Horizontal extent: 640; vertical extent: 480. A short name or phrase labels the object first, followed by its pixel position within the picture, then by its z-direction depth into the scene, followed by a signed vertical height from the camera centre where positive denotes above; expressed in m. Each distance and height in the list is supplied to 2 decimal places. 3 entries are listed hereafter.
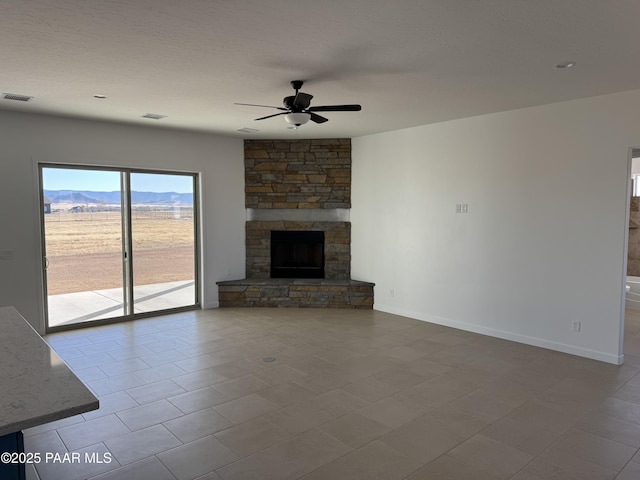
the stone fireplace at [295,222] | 6.89 -0.08
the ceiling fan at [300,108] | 3.71 +0.97
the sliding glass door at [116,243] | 5.54 -0.37
